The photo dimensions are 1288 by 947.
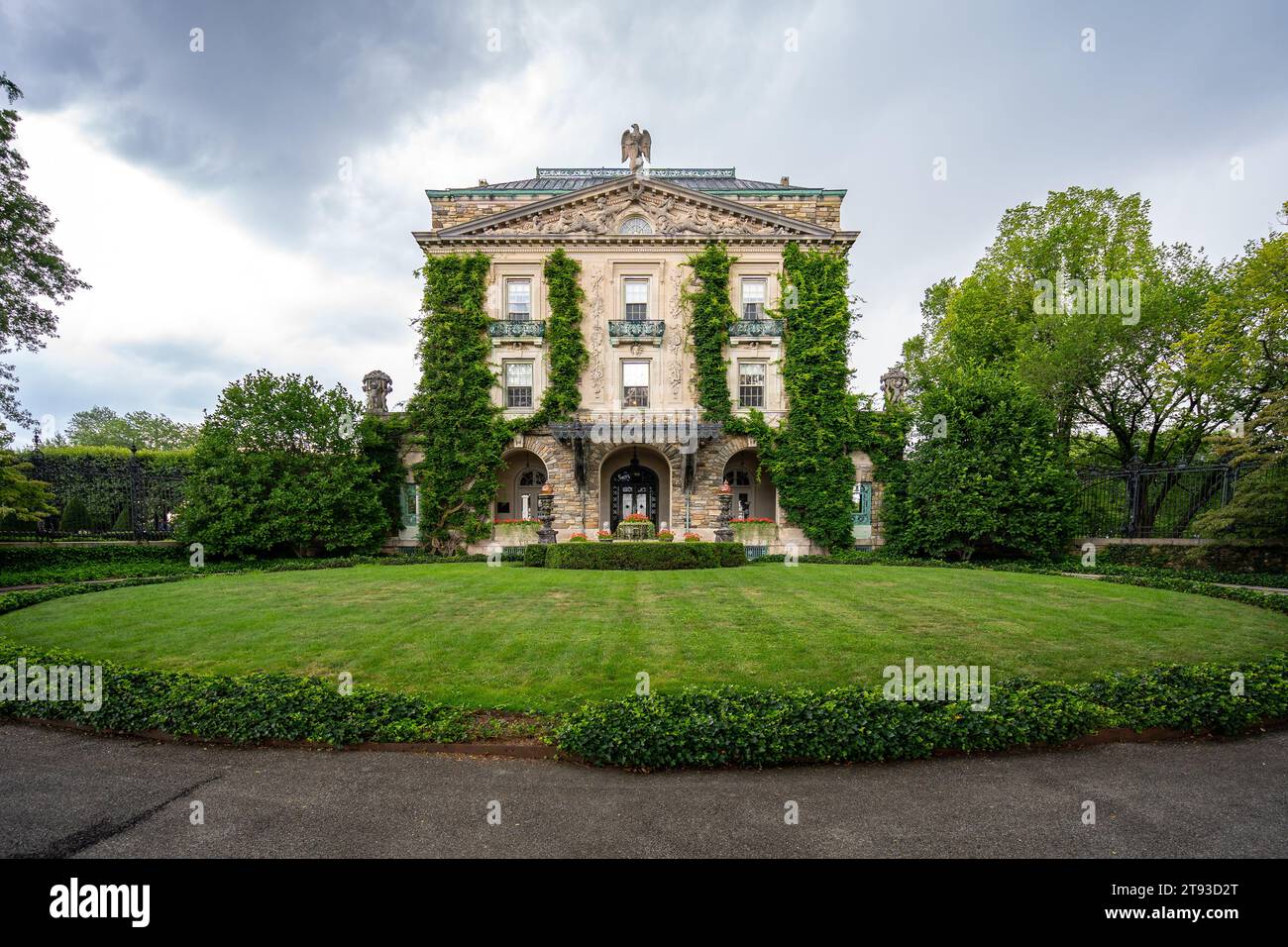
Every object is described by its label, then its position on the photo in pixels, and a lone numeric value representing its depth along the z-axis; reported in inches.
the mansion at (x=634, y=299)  917.8
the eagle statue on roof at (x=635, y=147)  1057.1
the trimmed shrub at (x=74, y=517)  817.5
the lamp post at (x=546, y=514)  756.6
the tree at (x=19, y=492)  583.2
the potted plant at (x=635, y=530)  738.8
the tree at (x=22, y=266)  692.1
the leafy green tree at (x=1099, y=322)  881.5
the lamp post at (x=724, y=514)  780.6
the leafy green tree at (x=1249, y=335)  677.9
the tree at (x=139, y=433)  2234.3
